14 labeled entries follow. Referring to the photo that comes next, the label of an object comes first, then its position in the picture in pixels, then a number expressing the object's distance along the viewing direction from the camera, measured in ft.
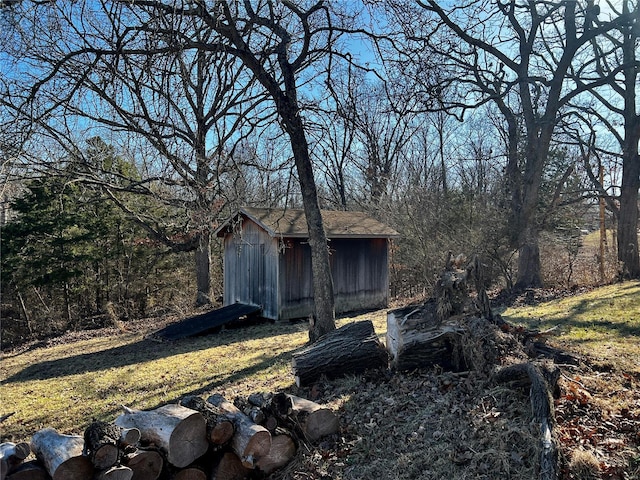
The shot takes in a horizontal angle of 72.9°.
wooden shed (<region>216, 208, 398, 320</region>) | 45.16
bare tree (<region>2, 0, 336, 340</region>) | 20.27
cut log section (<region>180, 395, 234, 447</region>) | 12.64
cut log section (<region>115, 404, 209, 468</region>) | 12.01
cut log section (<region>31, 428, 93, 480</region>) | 10.72
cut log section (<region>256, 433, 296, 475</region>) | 13.26
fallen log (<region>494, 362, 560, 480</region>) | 10.20
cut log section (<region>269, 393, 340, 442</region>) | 14.14
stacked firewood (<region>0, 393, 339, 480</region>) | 11.01
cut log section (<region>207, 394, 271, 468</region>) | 12.75
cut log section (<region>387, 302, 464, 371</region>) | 18.42
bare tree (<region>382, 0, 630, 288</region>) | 41.70
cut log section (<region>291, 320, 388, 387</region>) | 19.25
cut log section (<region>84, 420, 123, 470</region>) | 10.91
